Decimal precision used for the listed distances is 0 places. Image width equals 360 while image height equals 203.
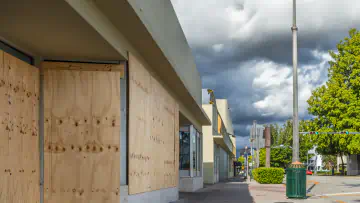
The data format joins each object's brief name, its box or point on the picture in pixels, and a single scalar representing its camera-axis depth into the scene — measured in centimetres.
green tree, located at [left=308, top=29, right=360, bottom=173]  4981
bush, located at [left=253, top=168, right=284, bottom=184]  3325
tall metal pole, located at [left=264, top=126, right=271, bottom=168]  3444
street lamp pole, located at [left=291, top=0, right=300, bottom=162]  2020
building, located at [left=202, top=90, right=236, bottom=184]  3647
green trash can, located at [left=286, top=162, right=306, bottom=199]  1858
